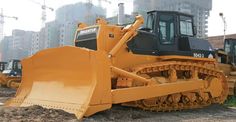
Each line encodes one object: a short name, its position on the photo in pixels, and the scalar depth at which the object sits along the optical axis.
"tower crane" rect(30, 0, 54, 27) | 67.26
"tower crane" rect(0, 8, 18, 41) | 78.15
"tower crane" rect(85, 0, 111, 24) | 48.29
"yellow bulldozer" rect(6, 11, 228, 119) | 5.35
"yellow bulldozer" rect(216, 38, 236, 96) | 9.07
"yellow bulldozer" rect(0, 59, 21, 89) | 14.02
